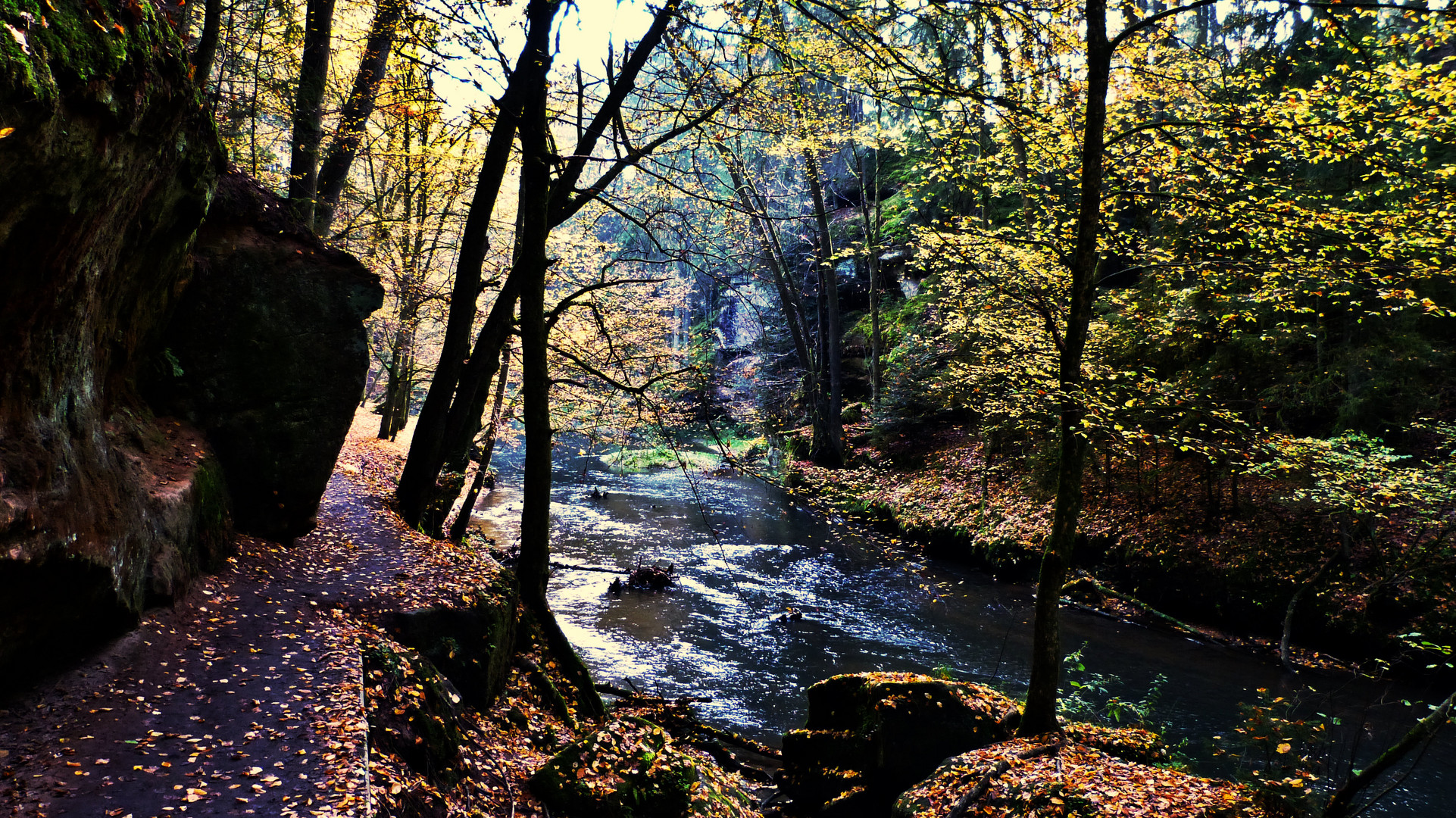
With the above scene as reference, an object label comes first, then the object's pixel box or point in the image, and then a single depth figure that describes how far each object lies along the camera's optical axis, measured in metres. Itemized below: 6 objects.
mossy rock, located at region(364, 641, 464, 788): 4.29
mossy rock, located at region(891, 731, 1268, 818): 5.03
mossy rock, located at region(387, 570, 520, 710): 5.84
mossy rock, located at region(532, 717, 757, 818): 4.90
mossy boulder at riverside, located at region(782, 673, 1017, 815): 6.82
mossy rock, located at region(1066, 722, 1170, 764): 6.49
